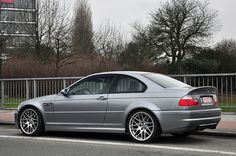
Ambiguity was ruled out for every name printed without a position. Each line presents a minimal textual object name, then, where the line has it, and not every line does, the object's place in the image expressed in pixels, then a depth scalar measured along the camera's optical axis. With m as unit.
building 27.89
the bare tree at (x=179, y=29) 46.28
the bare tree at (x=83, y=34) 34.59
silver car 8.74
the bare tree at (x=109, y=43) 35.91
